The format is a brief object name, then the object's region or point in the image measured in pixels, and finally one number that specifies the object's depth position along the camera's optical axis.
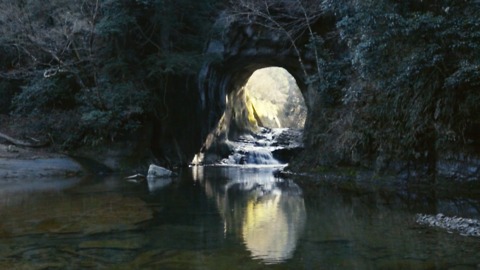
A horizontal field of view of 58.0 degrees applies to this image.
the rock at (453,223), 6.77
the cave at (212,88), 22.09
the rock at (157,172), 17.23
